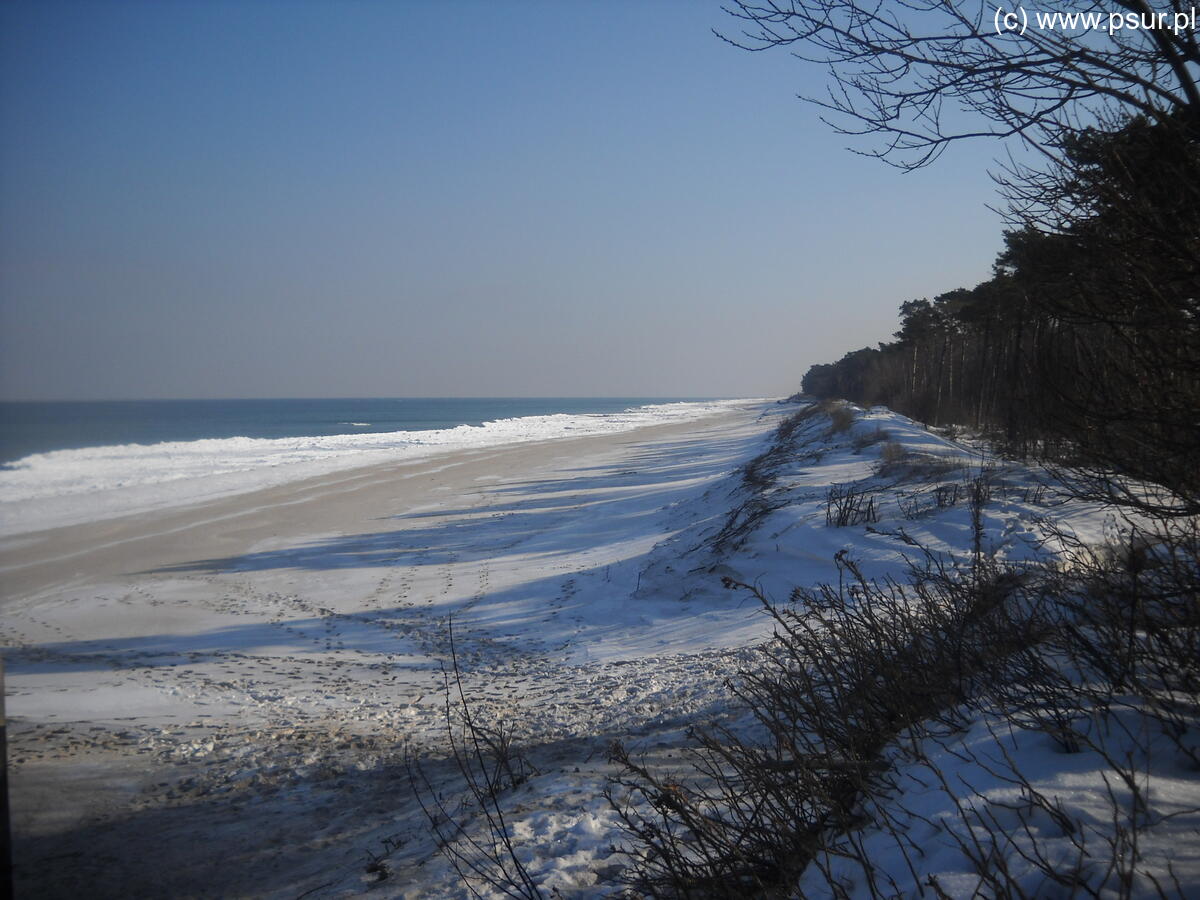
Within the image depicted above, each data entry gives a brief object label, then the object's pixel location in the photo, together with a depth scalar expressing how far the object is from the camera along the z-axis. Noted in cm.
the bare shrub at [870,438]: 1728
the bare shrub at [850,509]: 1027
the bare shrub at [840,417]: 2220
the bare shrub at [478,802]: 356
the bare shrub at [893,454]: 1389
